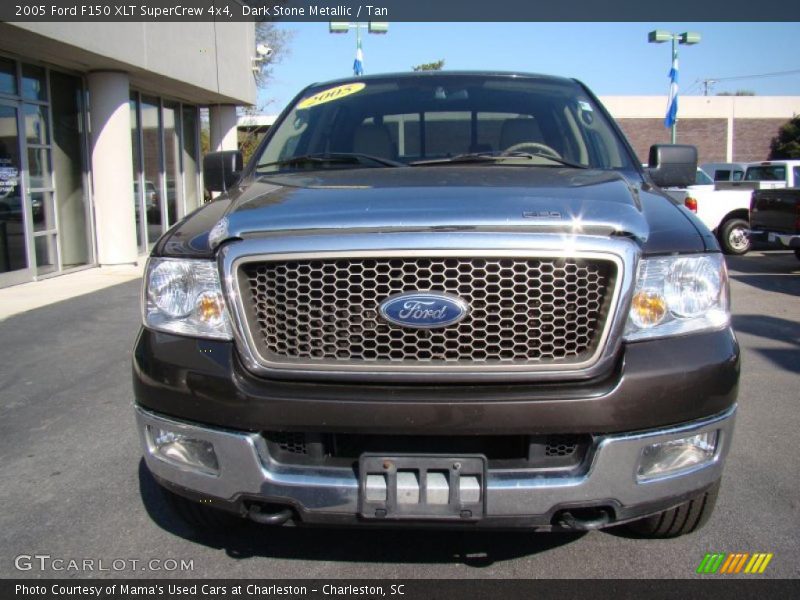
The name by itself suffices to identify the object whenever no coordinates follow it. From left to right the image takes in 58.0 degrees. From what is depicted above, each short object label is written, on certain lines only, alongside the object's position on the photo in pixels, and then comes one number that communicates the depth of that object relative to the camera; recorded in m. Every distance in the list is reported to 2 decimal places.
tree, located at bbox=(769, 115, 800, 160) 35.31
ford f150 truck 2.17
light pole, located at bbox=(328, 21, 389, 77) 17.91
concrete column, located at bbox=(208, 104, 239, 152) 17.47
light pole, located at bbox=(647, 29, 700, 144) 21.77
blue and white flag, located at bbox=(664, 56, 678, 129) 22.02
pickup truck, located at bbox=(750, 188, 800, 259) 11.35
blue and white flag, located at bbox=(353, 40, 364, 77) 19.03
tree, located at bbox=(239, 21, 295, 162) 28.25
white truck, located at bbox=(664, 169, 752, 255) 14.61
